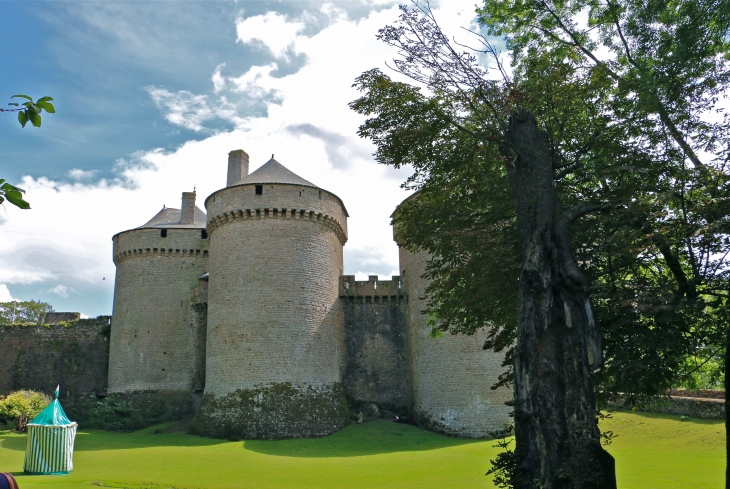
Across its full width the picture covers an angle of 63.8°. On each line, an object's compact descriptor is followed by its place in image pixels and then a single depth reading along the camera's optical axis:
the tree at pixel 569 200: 8.50
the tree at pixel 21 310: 55.84
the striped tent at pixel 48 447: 15.56
